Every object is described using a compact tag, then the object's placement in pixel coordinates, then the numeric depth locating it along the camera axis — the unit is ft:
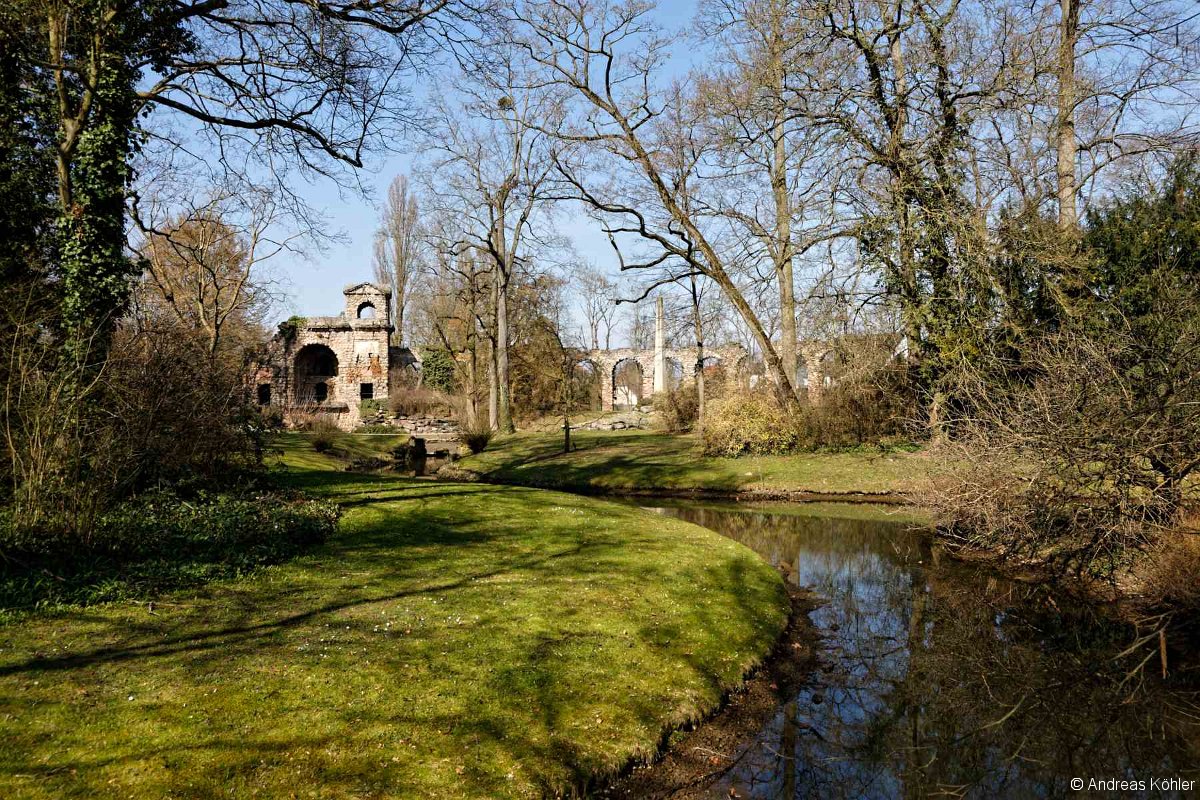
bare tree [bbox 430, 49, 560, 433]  102.27
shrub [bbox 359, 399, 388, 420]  128.98
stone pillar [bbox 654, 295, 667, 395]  154.20
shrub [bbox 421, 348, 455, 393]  140.87
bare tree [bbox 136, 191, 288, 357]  82.17
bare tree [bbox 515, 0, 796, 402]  64.69
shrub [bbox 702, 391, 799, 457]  67.05
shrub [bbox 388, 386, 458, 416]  129.90
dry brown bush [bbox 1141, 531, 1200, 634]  23.71
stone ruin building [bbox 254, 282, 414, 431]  133.18
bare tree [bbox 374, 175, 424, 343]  174.70
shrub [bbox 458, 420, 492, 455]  90.53
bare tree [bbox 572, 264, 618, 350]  151.96
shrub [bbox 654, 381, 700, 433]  94.25
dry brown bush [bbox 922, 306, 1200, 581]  23.47
